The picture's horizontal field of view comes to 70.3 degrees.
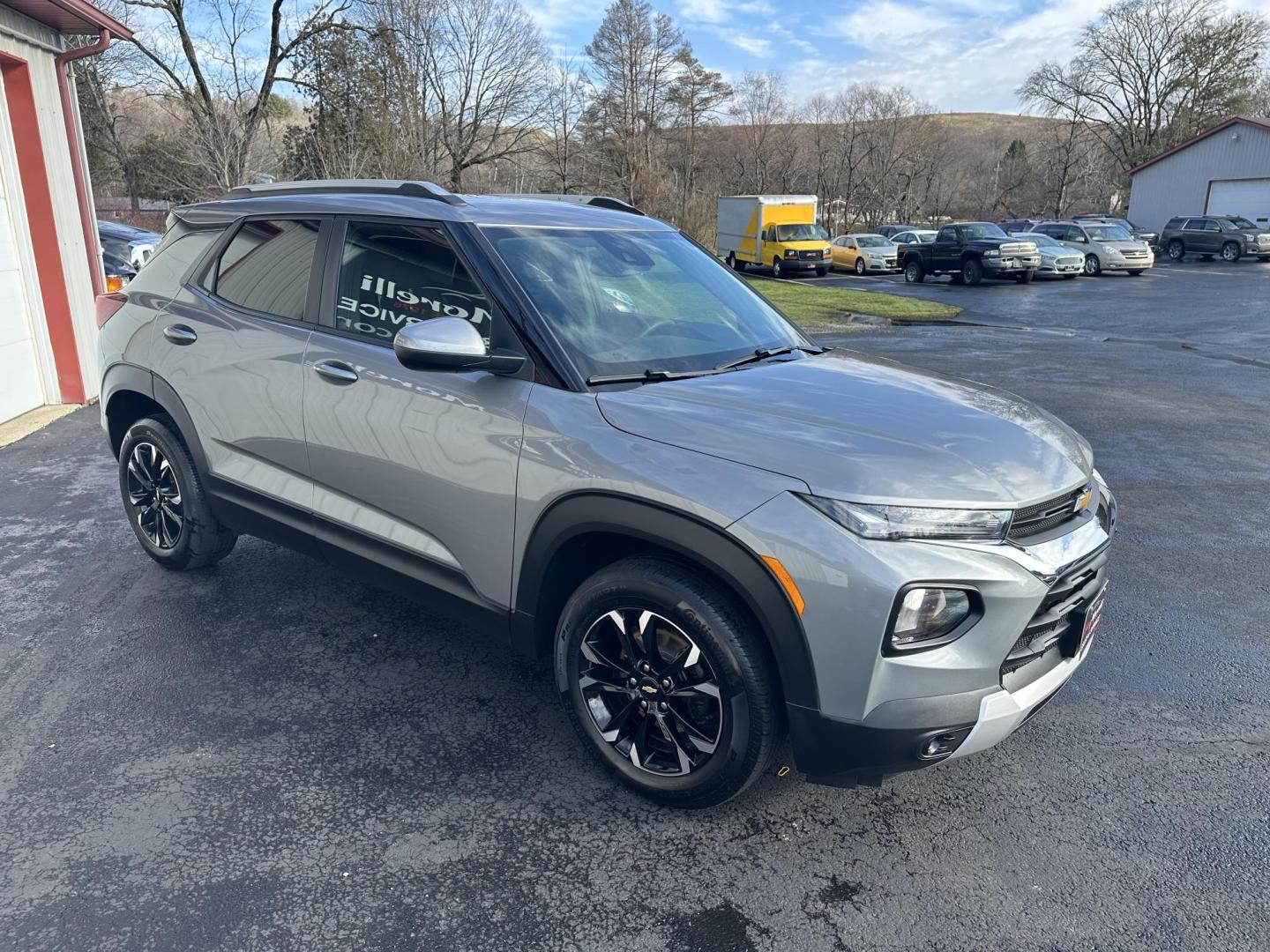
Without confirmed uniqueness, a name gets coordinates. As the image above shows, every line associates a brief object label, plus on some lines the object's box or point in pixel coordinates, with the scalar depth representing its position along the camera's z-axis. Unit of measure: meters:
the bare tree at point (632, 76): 46.47
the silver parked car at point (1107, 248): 29.75
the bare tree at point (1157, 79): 54.50
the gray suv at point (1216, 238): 34.25
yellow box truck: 30.83
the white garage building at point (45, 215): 8.34
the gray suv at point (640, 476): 2.39
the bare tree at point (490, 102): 42.75
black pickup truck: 26.45
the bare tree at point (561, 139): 43.94
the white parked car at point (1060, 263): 28.39
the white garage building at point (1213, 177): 42.72
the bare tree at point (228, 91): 25.98
